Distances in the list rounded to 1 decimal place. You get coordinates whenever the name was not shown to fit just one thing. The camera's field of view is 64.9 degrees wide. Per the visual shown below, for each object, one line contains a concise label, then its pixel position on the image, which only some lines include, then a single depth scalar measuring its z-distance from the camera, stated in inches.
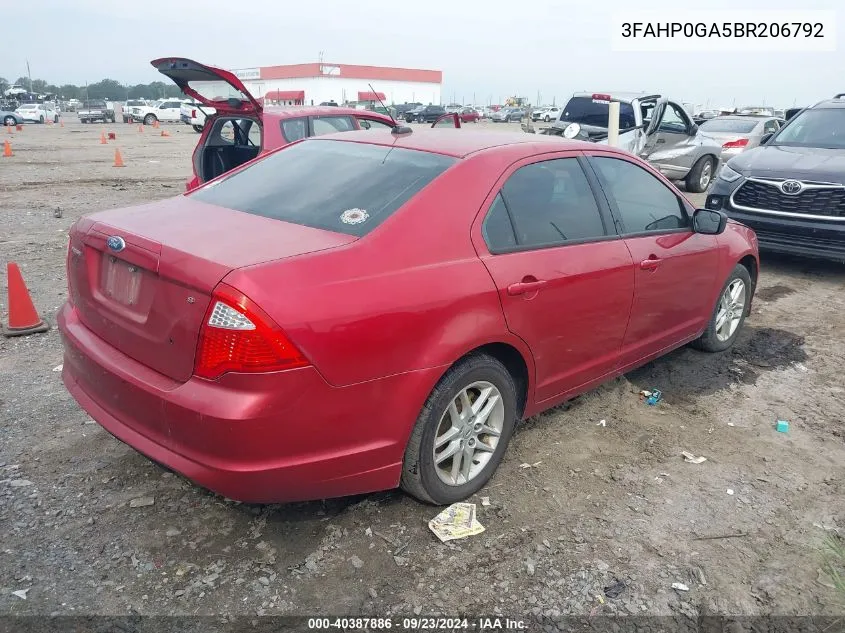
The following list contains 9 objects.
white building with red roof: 3378.4
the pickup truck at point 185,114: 1782.7
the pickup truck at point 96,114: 1753.2
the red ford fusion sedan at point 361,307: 92.1
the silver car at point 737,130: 593.2
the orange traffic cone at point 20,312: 198.4
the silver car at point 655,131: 441.1
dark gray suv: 266.7
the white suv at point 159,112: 1768.0
